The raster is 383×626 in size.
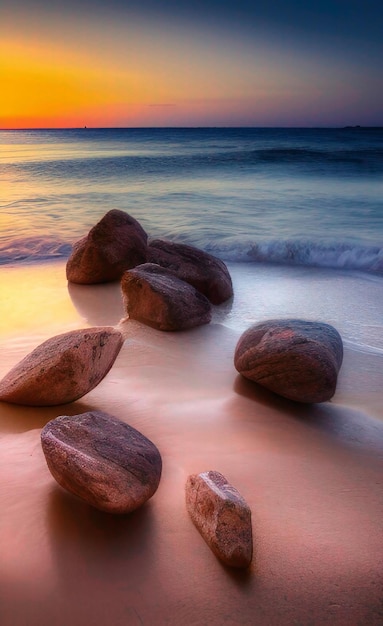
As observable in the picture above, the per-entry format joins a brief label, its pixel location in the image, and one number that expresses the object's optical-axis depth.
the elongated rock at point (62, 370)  2.91
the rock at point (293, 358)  3.11
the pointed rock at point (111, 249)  5.87
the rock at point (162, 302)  4.40
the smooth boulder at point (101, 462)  2.08
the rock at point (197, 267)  5.39
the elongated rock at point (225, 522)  1.93
